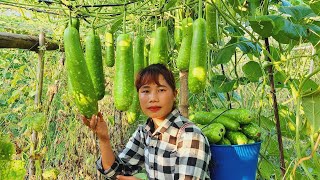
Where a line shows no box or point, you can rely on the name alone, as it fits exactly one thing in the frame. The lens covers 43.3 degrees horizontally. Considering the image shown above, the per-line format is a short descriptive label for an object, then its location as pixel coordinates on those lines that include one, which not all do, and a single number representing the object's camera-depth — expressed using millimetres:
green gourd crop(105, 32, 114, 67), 1707
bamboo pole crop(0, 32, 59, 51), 1814
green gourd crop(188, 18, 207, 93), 1403
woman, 1609
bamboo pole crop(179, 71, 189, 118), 1980
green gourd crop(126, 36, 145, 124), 1664
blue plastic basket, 1659
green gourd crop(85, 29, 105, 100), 1467
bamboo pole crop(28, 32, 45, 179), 2109
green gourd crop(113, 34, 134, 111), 1447
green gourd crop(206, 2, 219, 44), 1634
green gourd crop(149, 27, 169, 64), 1661
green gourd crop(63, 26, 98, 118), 1312
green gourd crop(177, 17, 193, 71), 1542
